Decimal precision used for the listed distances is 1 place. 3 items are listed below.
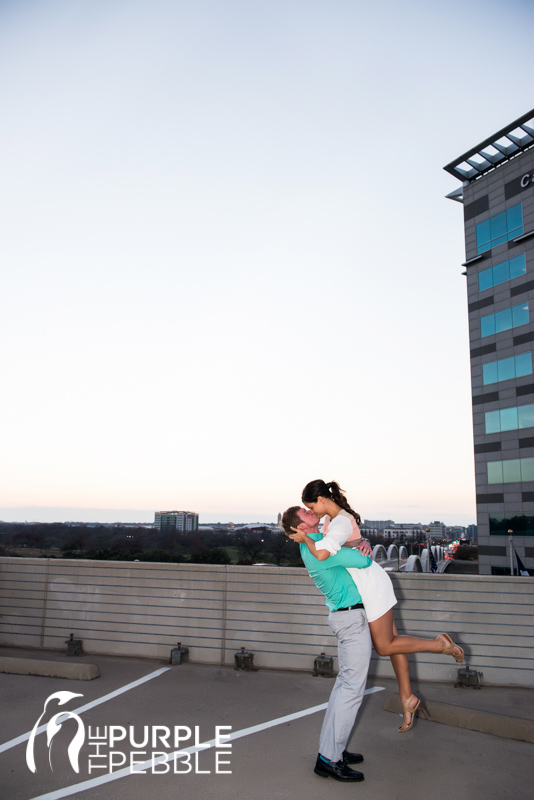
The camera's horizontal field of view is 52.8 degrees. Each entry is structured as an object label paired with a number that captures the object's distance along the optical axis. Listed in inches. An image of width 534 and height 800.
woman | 159.3
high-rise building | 1612.9
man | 152.8
